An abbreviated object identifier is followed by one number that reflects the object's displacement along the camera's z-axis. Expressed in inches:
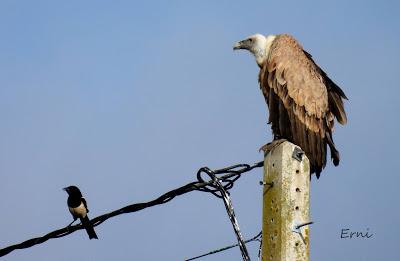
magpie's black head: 920.9
